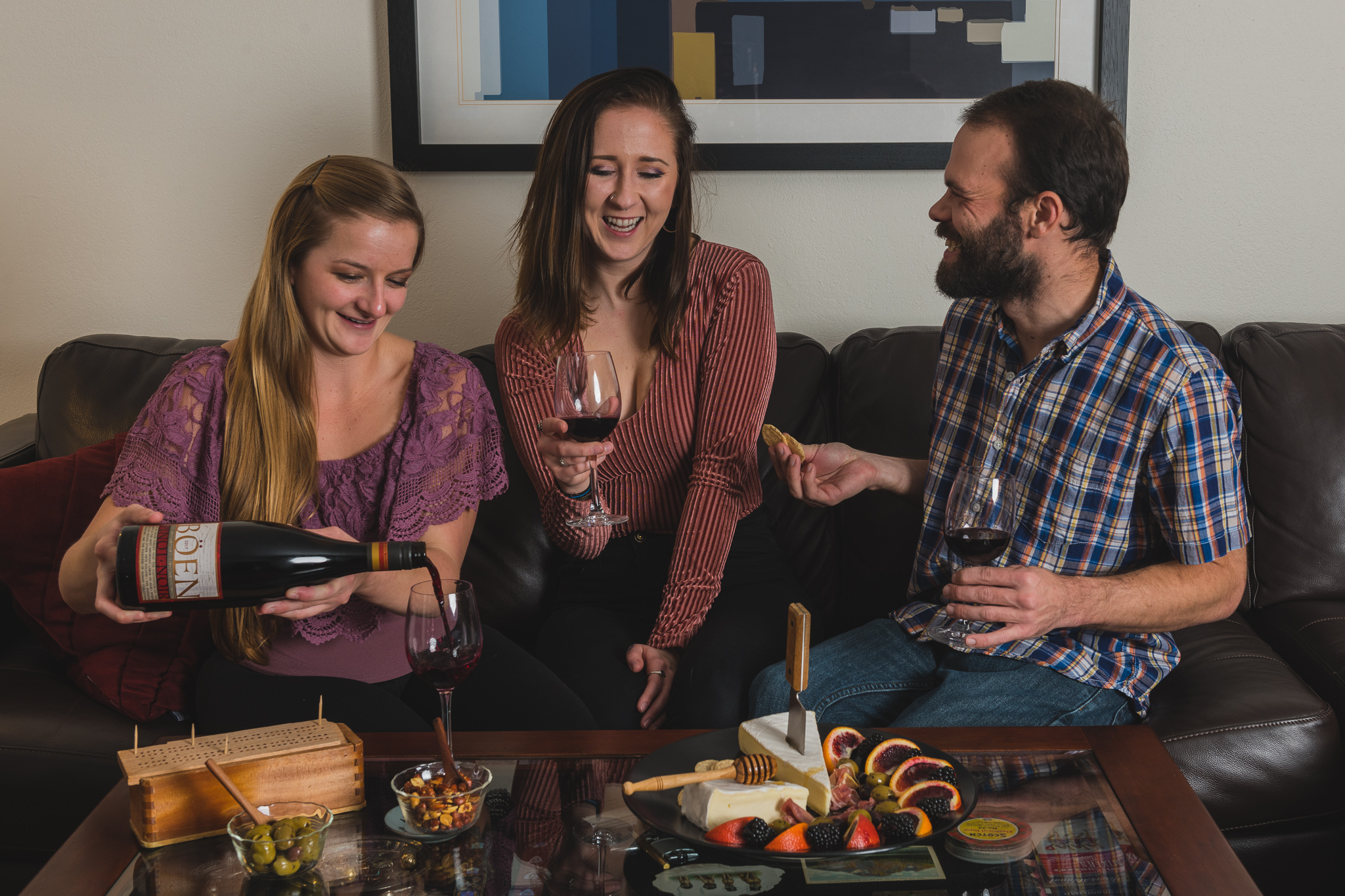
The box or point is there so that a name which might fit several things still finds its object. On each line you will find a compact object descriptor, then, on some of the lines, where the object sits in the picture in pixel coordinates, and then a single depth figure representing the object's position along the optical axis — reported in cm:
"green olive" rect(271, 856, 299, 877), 101
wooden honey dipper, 108
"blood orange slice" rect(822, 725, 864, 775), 120
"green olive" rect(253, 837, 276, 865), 101
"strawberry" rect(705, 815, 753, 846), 103
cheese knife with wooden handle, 113
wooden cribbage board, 110
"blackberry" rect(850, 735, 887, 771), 118
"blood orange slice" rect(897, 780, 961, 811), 109
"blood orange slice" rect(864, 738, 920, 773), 117
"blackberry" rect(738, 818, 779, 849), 102
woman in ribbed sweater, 186
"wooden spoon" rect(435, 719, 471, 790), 116
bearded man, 149
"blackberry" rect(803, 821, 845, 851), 101
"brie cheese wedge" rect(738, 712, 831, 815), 109
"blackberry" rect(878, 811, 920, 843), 103
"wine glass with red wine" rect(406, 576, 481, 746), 112
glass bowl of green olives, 101
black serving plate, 104
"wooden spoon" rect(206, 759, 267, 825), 104
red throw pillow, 174
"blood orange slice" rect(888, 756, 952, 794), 113
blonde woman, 160
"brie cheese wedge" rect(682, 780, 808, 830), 106
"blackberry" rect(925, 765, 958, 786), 112
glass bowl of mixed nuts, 110
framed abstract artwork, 235
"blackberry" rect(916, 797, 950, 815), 108
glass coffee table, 102
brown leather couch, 161
